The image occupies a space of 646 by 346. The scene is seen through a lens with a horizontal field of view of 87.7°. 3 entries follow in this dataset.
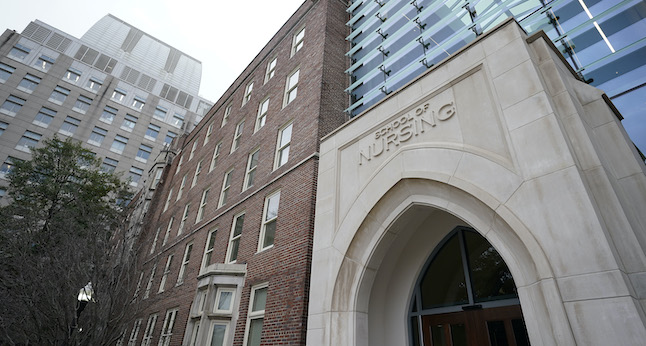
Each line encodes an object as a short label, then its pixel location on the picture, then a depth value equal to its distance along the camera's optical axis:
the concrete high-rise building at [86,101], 39.69
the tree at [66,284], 8.82
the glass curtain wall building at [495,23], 6.71
